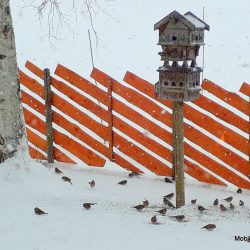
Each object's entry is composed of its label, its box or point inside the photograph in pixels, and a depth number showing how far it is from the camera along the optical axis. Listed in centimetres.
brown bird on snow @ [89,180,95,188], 1512
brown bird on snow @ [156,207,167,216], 1267
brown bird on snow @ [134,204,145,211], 1291
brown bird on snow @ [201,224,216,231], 1107
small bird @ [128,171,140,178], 1646
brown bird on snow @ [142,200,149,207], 1350
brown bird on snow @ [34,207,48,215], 1165
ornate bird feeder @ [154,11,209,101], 1247
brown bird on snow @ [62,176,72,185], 1505
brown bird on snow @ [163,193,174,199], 1435
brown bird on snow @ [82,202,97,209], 1251
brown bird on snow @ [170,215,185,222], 1194
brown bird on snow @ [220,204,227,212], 1336
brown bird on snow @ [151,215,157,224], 1140
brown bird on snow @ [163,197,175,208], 1359
